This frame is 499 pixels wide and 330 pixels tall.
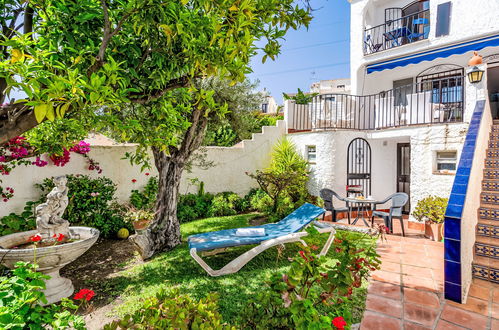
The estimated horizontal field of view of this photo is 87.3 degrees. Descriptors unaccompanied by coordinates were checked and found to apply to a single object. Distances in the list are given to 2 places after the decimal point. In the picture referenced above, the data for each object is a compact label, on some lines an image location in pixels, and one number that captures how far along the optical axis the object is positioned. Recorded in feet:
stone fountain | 15.37
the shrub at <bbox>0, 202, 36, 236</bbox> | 22.76
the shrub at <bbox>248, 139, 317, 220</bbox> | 34.68
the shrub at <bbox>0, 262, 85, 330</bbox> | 5.91
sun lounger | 18.58
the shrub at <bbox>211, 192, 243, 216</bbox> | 38.88
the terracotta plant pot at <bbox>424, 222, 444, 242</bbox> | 25.89
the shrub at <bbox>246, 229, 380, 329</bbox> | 8.33
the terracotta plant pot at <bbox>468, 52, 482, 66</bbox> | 28.02
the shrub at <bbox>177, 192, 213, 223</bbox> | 36.35
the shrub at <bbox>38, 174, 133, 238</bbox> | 26.78
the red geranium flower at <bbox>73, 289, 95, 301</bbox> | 8.03
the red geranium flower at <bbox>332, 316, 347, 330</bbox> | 7.74
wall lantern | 27.48
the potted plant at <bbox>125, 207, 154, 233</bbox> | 27.27
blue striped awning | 31.50
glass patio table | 31.30
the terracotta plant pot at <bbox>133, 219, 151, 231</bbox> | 27.22
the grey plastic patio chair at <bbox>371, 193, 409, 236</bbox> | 28.43
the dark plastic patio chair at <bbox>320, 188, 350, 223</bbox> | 33.31
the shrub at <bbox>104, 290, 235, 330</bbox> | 7.20
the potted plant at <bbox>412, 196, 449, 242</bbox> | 26.20
